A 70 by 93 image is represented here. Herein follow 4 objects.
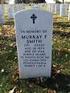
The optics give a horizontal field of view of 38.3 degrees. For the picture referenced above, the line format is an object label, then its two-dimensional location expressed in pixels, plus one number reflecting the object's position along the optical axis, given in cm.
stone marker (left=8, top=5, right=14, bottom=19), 559
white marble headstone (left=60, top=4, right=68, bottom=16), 567
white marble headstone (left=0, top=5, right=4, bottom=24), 477
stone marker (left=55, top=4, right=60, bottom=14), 641
